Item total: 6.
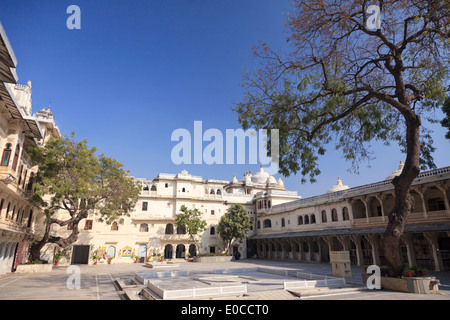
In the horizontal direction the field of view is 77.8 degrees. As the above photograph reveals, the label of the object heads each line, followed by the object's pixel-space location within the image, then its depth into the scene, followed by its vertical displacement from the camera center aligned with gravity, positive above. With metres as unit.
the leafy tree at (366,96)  11.48 +6.59
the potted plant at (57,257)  31.58 -1.79
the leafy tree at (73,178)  21.48 +5.02
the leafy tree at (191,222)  36.47 +2.51
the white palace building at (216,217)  17.69 +2.49
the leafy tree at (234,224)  38.00 +2.30
